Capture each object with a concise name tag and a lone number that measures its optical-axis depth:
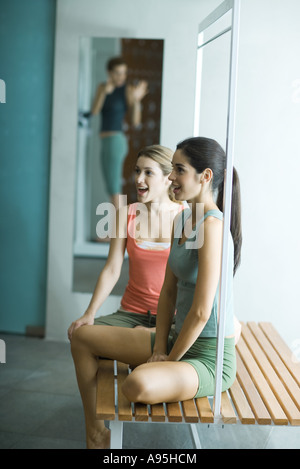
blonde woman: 3.98
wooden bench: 3.38
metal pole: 3.35
